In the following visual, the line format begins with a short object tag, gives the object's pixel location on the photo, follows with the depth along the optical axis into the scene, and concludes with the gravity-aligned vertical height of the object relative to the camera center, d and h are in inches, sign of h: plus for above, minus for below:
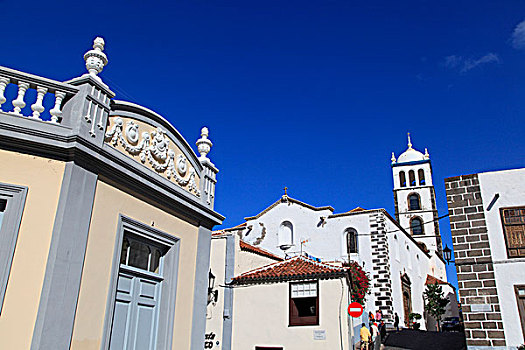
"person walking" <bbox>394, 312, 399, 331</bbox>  895.7 +25.3
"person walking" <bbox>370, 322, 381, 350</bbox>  611.0 -3.6
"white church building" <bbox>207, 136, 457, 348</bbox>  934.4 +207.8
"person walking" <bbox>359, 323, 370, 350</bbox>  547.2 -3.4
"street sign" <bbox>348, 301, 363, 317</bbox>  529.0 +29.3
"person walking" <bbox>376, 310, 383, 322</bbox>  845.7 +34.4
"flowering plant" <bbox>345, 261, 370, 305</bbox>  583.0 +68.5
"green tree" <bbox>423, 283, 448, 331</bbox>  1166.3 +93.5
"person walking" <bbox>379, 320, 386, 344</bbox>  737.3 +6.0
